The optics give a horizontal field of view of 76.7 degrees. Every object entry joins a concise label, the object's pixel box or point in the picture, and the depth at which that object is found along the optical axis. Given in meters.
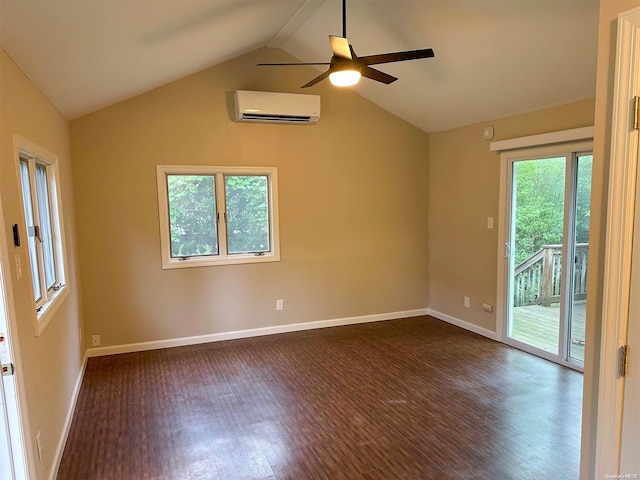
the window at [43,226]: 2.43
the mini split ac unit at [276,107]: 4.27
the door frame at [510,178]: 3.56
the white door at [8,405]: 1.70
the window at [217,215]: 4.36
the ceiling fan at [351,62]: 2.58
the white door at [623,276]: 1.26
